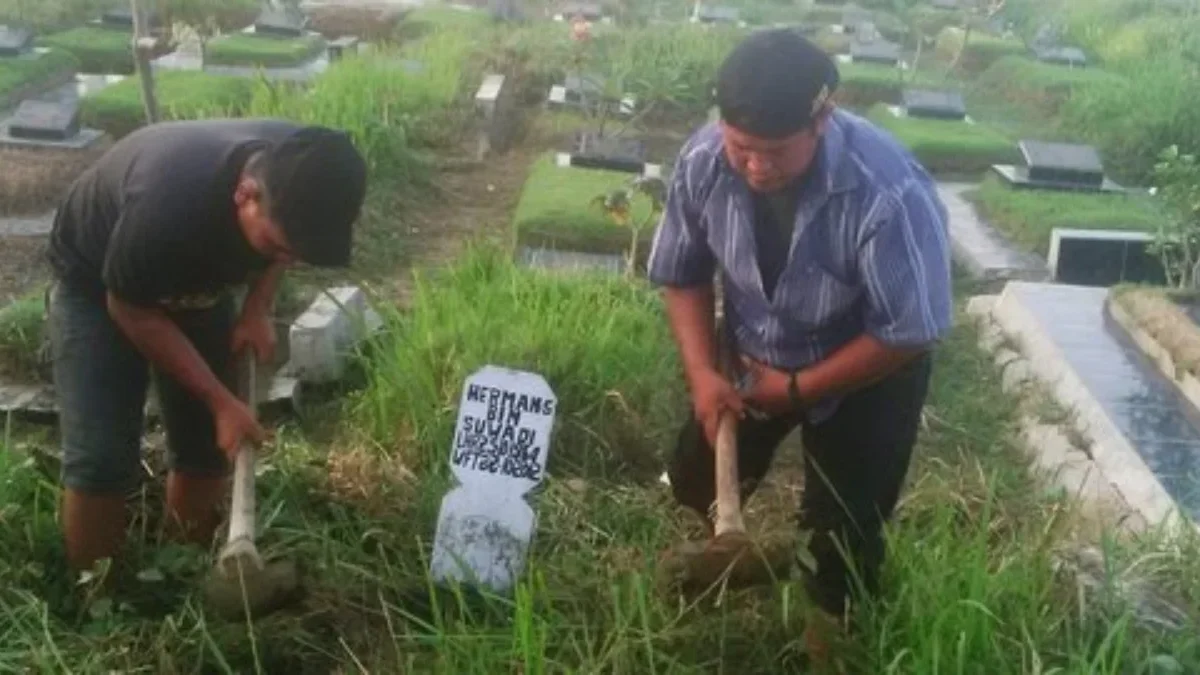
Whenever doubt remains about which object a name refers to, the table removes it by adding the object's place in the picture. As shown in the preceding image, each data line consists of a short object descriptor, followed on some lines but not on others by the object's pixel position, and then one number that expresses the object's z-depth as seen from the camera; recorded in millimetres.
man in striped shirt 2314
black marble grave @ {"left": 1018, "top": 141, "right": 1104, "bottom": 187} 7355
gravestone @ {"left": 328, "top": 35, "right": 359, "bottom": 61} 9515
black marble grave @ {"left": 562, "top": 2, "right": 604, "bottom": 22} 11766
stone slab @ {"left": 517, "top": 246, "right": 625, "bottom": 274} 5422
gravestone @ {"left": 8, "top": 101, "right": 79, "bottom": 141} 6949
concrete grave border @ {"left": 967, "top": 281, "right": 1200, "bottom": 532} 3846
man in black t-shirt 2381
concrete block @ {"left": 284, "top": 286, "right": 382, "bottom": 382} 4328
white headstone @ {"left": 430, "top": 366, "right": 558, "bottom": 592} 2963
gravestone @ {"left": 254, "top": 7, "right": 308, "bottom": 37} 10164
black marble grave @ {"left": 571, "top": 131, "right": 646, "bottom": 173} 7203
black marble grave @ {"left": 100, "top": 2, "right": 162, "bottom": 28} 10534
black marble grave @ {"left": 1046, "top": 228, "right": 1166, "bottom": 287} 6129
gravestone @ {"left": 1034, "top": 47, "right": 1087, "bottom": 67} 11094
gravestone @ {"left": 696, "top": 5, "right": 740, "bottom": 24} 11914
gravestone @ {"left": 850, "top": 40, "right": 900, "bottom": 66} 10805
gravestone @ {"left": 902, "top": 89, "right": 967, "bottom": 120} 8891
